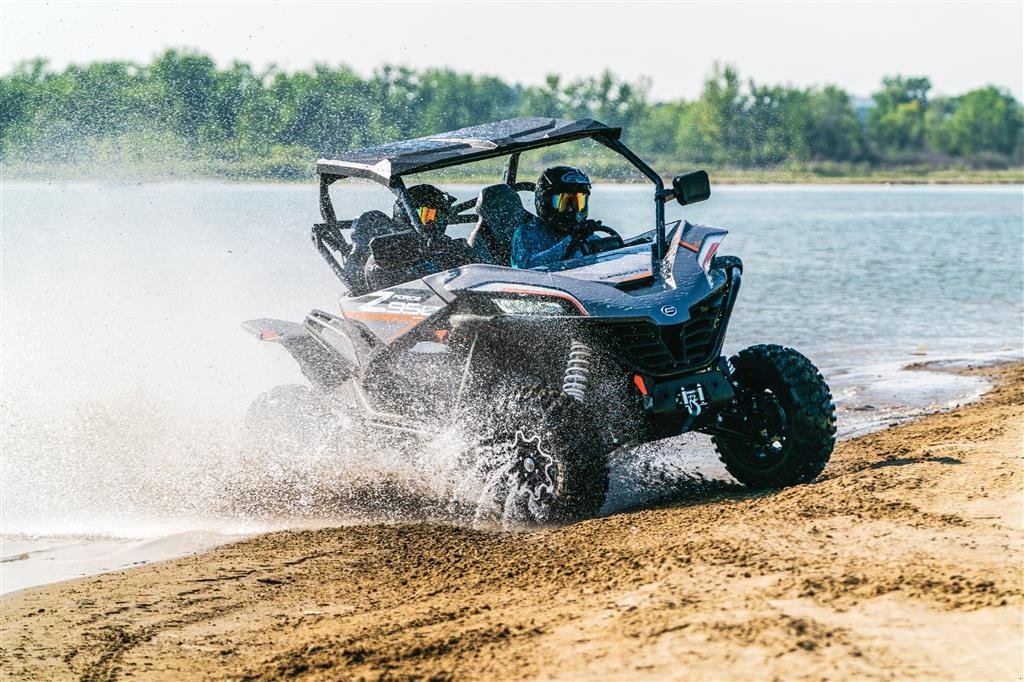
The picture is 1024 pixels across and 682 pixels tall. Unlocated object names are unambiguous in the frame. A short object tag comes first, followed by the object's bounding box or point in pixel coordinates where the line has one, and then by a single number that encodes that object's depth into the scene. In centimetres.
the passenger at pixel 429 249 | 1714
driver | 1675
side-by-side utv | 1478
